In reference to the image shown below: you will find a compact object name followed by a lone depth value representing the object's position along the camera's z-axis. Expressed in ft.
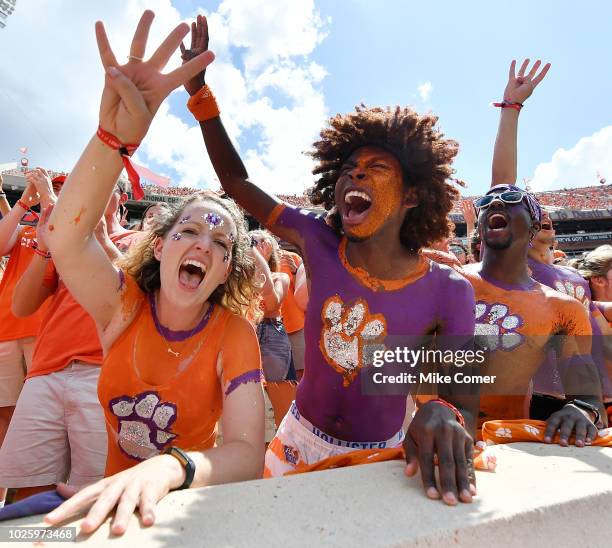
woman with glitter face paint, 4.42
